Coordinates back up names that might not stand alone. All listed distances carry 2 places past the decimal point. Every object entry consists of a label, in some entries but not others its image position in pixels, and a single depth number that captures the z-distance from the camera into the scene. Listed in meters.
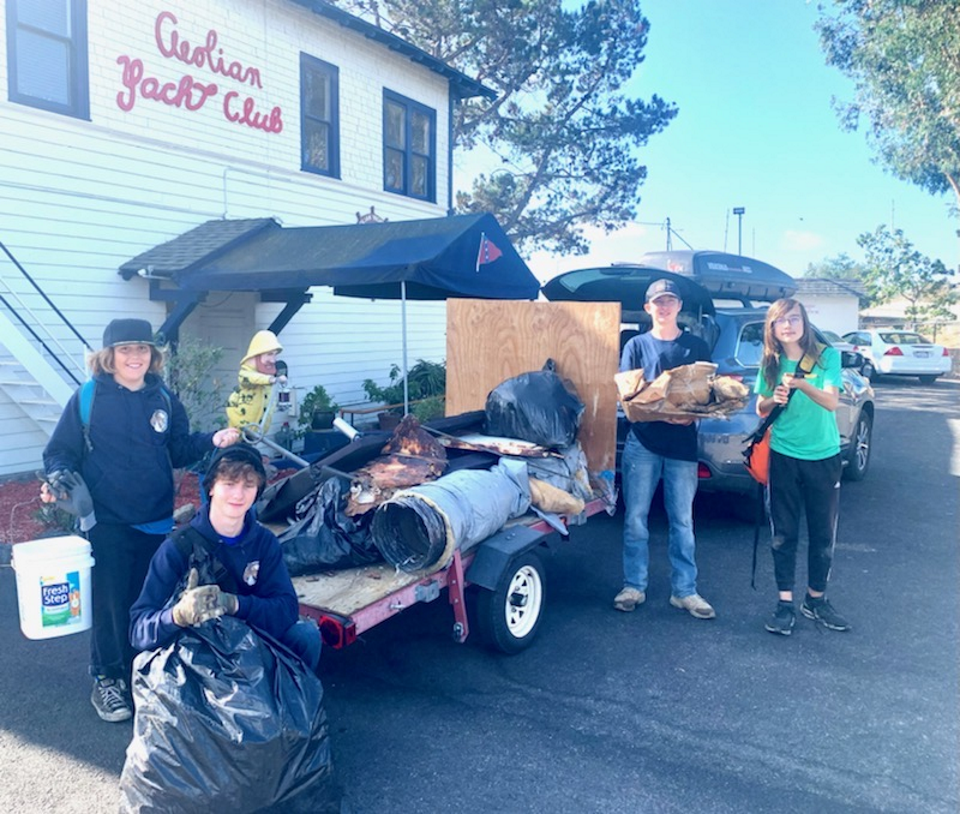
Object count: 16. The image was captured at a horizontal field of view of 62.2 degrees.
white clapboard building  8.20
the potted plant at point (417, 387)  12.79
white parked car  23.06
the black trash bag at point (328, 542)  4.02
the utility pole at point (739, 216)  36.94
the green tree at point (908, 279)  31.88
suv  6.21
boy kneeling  2.87
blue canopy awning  7.30
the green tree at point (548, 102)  19.33
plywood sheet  5.44
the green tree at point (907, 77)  15.44
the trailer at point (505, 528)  3.65
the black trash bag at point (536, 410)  5.10
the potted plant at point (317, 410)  10.83
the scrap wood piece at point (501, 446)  4.90
